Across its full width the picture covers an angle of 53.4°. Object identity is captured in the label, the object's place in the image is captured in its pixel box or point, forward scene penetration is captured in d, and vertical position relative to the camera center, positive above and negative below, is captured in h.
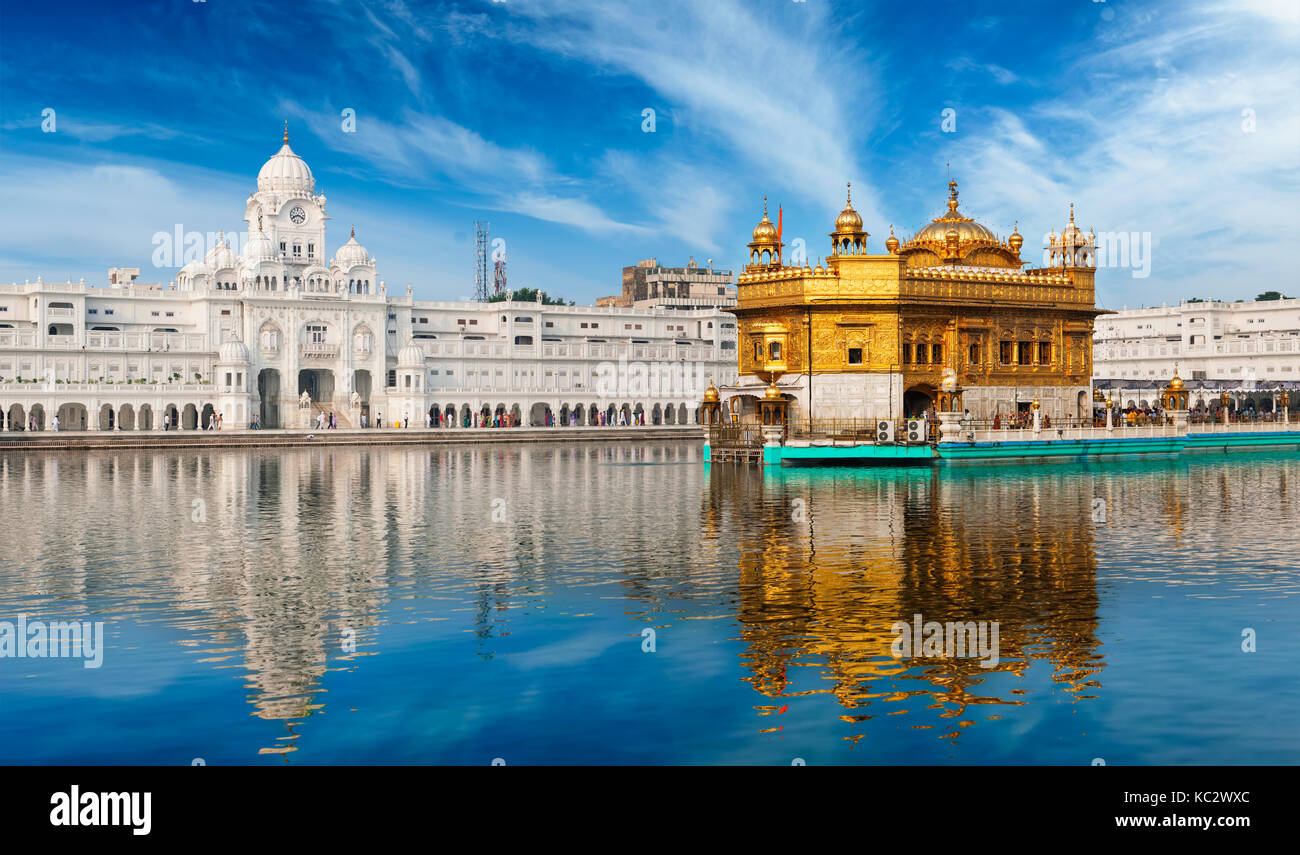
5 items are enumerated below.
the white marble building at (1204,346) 121.00 +5.91
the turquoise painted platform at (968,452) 51.59 -1.85
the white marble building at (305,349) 90.38 +4.98
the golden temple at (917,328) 58.12 +3.77
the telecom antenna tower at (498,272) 137.88 +14.89
